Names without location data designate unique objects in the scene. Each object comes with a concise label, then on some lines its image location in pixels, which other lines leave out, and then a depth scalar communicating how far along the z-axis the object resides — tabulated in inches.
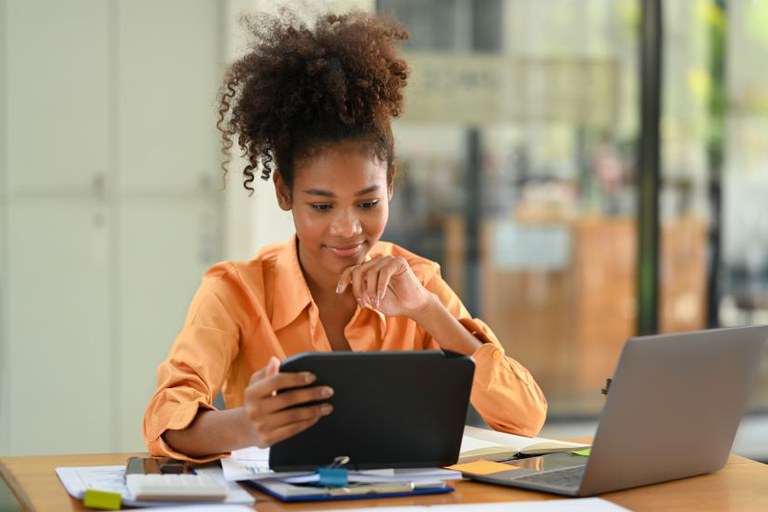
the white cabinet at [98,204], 191.1
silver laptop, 110.4
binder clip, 111.2
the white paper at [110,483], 109.0
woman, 124.3
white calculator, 108.7
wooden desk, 109.6
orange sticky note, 115.2
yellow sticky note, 108.2
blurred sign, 215.7
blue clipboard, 109.8
